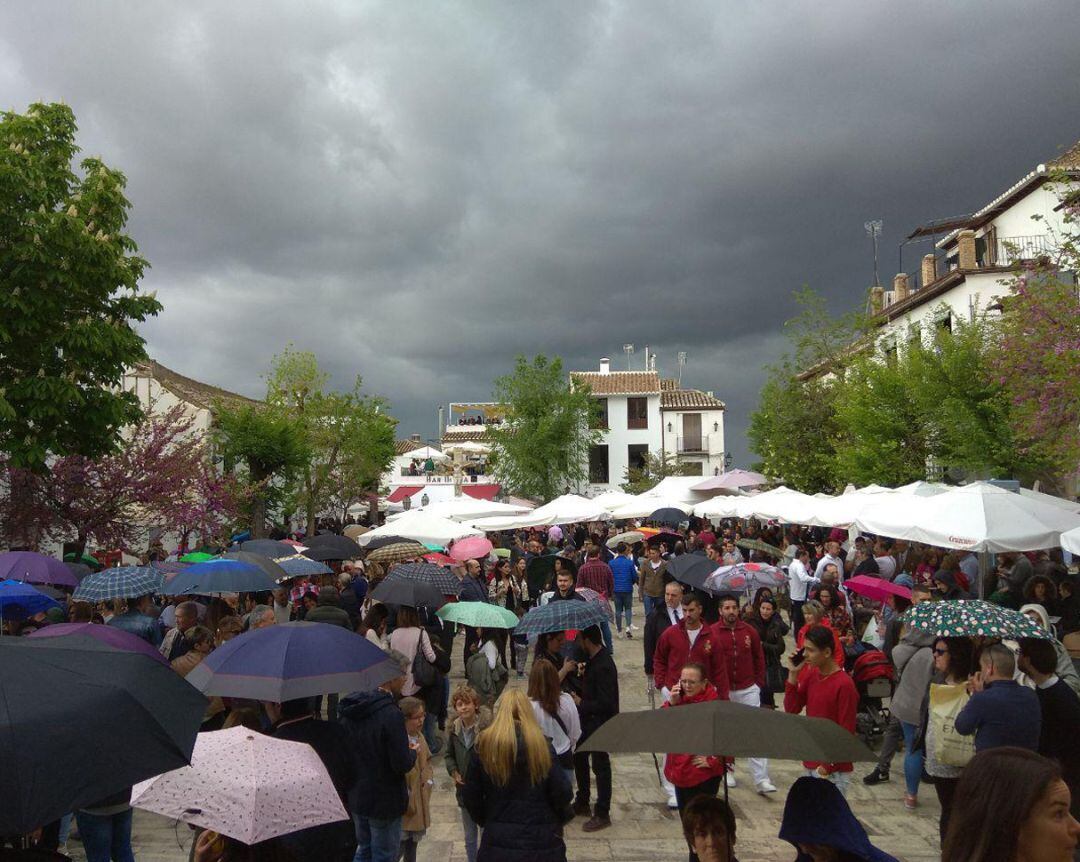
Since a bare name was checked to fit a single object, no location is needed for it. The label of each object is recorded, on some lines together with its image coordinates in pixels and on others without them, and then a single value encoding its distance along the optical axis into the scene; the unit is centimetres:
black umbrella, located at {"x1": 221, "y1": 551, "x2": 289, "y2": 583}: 1119
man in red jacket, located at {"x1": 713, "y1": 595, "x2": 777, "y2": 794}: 741
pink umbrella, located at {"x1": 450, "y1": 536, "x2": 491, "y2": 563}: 1455
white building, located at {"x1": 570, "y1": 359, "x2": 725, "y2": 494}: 6125
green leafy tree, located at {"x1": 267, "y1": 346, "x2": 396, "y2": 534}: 3769
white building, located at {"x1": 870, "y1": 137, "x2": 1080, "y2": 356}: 2673
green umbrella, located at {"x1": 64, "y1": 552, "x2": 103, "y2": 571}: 1477
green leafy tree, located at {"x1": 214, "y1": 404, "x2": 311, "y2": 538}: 3105
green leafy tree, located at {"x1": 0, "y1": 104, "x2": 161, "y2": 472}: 1444
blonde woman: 411
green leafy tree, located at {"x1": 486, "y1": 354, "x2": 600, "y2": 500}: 5109
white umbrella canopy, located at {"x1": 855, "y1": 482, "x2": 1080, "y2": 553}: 960
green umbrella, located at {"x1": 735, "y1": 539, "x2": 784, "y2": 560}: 1501
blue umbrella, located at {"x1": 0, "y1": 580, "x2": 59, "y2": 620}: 897
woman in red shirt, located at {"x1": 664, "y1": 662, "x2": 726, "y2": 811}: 543
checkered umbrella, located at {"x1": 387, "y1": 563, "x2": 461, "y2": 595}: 905
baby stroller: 835
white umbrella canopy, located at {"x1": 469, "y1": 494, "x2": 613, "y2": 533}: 1895
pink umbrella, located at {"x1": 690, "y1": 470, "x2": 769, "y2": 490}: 2525
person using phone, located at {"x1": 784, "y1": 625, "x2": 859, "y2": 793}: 614
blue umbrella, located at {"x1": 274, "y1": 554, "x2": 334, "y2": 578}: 1245
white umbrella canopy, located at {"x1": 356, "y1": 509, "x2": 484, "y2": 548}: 1476
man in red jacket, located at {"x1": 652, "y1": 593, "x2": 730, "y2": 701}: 722
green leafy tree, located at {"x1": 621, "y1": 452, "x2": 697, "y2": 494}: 5666
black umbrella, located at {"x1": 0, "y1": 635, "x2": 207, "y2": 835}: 248
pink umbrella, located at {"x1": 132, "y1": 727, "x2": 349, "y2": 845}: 307
